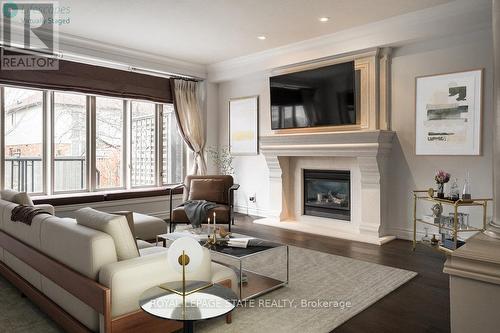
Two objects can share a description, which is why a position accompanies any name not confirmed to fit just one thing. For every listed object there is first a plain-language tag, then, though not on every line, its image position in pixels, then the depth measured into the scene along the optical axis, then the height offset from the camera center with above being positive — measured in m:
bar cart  3.75 -0.61
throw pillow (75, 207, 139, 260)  2.15 -0.39
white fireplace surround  4.78 -0.16
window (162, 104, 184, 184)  6.64 +0.29
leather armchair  5.03 -0.53
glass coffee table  2.93 -1.02
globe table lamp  1.78 -0.45
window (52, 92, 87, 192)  5.39 +0.35
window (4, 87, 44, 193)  4.96 +0.35
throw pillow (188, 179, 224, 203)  5.59 -0.40
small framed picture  6.52 +0.71
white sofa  1.95 -0.59
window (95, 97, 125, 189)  5.79 +0.36
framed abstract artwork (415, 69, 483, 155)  4.14 +0.60
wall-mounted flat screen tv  5.00 +0.99
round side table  1.64 -0.67
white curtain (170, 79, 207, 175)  6.51 +0.86
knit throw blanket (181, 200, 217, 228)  4.93 -0.65
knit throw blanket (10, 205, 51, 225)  2.71 -0.38
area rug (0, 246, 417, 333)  2.40 -1.06
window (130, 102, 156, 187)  6.27 +0.36
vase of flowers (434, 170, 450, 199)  4.03 -0.18
